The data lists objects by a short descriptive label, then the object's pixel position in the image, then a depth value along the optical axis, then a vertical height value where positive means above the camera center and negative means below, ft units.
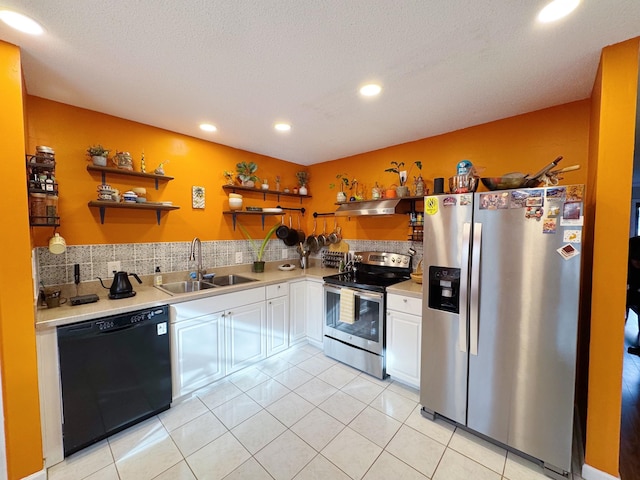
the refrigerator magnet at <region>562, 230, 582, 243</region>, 4.74 -0.16
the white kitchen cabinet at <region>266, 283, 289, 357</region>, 9.29 -3.22
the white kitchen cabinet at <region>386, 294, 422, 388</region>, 7.50 -3.18
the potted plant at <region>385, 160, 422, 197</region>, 9.31 +1.96
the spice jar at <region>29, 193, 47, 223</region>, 5.45 +0.48
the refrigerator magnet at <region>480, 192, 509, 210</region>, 5.43 +0.56
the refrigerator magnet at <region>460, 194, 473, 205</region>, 5.89 +0.63
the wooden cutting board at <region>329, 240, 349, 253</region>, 11.72 -0.83
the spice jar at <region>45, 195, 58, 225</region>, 5.60 +0.43
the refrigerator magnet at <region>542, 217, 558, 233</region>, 4.93 +0.04
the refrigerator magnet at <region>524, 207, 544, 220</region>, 5.07 +0.29
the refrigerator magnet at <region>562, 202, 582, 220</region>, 4.72 +0.31
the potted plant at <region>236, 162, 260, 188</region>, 10.15 +2.17
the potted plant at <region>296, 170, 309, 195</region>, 12.53 +2.28
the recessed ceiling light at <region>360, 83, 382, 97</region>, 5.98 +3.18
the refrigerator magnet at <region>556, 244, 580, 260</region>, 4.79 -0.44
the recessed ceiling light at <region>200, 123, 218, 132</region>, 8.20 +3.20
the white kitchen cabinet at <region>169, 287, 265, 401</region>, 7.05 -3.11
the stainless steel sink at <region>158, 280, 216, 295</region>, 8.53 -1.88
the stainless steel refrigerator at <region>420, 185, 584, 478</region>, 4.95 -1.79
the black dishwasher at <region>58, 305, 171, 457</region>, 5.44 -3.22
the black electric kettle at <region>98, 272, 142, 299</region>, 6.71 -1.49
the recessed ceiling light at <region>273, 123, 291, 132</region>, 8.14 +3.18
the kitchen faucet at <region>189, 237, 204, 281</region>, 9.12 -0.95
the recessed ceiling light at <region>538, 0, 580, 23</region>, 3.76 +3.16
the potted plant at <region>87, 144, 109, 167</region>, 7.02 +1.98
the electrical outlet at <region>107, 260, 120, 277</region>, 7.54 -1.08
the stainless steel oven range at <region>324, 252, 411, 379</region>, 8.27 -2.73
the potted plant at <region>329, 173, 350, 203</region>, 11.18 +1.92
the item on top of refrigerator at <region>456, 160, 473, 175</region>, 6.99 +1.60
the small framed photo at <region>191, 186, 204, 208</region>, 9.28 +1.14
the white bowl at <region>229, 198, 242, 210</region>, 9.93 +0.95
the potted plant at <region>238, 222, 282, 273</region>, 10.75 -0.78
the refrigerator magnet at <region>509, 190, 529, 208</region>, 5.22 +0.57
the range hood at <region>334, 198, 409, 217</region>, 8.98 +0.72
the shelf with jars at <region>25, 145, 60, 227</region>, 5.38 +0.85
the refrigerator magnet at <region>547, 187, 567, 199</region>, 4.85 +0.65
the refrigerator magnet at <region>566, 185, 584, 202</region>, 4.69 +0.61
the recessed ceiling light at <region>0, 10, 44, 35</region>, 4.00 +3.23
